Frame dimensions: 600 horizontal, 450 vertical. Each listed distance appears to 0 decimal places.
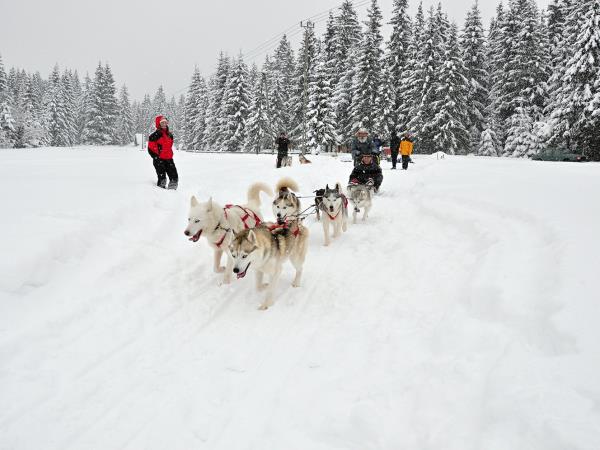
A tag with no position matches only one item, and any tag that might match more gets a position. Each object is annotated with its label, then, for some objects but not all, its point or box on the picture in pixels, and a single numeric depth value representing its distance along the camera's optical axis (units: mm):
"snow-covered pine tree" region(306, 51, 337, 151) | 34188
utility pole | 25892
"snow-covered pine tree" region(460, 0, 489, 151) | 33812
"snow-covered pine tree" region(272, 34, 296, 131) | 43062
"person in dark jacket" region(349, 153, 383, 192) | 9766
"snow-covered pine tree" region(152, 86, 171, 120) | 93588
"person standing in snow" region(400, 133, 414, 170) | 17719
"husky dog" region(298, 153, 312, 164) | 20281
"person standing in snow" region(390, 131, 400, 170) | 18172
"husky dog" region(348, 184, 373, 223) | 8406
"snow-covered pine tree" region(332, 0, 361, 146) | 35406
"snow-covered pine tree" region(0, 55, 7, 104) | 40781
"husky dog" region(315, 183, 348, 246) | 7117
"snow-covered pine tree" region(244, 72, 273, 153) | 39344
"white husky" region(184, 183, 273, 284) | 5051
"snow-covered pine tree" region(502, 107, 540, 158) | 28817
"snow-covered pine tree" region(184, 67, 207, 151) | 51781
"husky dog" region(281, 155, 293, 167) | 16828
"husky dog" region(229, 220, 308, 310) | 4070
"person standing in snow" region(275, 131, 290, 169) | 16375
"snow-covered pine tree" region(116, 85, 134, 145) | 73875
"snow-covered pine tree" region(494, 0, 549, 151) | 30609
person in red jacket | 8570
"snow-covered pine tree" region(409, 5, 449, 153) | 31016
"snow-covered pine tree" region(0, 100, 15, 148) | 38781
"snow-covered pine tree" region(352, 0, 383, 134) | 32219
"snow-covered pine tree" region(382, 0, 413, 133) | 33656
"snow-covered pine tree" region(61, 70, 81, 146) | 56719
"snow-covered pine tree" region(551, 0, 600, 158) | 22672
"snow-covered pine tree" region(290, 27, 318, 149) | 35938
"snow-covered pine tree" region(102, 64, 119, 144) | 53156
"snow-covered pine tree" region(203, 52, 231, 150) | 43912
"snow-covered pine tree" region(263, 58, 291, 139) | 42816
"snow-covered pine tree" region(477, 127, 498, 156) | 32375
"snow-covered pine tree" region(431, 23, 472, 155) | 30234
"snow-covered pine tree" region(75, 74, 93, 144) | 54062
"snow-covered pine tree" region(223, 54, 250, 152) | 40594
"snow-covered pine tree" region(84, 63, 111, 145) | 52312
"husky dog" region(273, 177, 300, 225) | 6836
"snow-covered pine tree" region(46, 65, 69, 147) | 54469
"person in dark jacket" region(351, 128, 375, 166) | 10055
